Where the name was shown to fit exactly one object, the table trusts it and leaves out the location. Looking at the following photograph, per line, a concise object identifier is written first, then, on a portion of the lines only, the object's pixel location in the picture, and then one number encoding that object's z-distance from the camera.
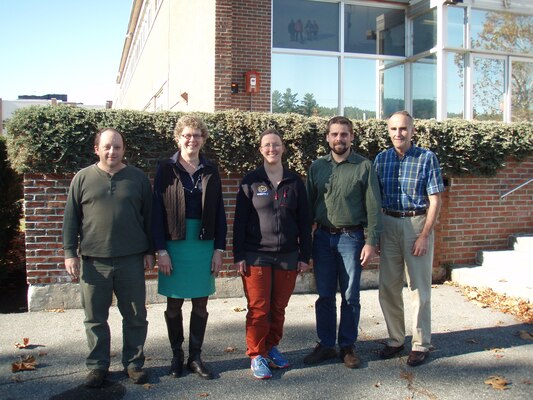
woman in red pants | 4.16
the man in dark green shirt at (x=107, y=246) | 3.92
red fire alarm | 9.71
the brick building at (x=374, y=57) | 9.98
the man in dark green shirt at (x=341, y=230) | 4.31
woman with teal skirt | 4.03
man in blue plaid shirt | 4.48
